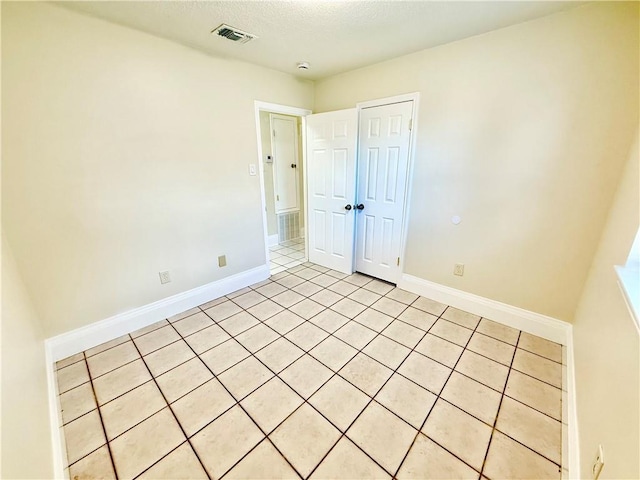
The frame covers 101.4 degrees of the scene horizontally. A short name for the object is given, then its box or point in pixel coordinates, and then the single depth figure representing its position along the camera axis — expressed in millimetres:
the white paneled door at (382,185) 2684
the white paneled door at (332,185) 3028
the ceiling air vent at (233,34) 1943
